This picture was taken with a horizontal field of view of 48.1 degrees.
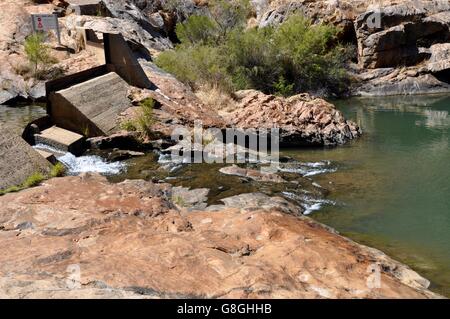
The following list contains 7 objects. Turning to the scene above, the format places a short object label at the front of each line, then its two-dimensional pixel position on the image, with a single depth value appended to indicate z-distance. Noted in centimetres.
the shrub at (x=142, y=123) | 1489
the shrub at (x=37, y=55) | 1856
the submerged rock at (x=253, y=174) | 1209
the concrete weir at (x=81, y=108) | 1395
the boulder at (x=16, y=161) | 1034
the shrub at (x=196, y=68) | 1986
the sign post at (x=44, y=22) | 1989
